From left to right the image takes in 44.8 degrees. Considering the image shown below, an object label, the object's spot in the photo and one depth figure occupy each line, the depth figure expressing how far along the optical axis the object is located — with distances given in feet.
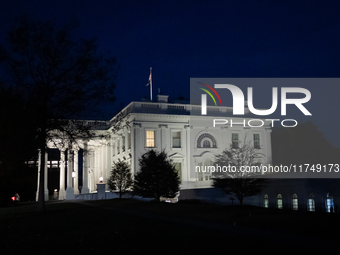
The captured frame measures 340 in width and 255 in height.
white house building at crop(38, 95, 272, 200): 171.42
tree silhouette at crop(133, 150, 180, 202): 105.81
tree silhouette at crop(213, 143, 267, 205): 86.39
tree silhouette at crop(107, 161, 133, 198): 132.16
